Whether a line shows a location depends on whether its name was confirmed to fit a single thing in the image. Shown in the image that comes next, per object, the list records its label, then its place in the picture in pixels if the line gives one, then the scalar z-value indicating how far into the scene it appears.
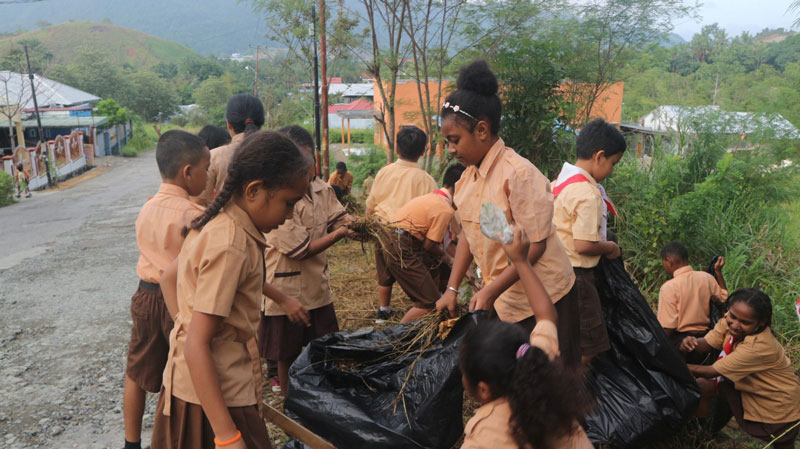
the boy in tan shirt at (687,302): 3.26
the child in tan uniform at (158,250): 2.55
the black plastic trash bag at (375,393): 2.27
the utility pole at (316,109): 8.80
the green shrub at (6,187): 15.27
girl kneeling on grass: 2.68
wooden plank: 2.19
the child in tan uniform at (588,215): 2.74
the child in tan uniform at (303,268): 3.08
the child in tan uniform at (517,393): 1.50
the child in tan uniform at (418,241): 3.94
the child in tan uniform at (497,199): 2.16
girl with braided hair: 1.57
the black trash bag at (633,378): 2.73
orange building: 7.08
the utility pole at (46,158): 19.78
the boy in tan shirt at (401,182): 4.53
